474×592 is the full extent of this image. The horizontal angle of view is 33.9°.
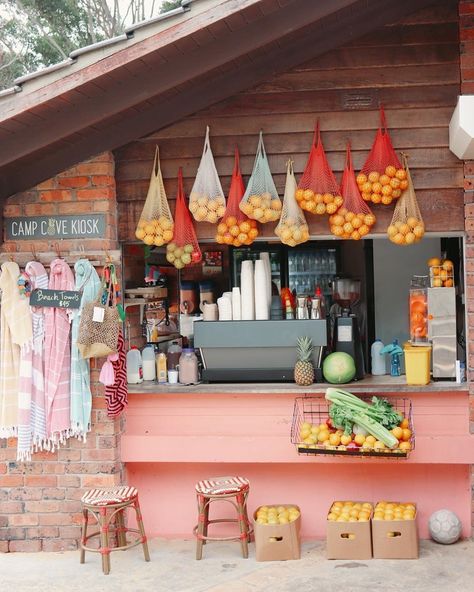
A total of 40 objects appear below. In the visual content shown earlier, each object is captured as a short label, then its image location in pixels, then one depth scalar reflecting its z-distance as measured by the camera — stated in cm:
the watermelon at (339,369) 562
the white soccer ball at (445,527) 539
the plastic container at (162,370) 602
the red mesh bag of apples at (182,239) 567
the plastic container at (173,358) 610
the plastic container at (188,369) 588
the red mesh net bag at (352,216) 545
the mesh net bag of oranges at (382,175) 541
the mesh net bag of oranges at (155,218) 564
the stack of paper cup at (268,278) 596
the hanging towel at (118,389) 555
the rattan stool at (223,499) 524
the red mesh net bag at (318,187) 545
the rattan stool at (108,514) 506
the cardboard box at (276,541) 522
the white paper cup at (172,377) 595
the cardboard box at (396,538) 514
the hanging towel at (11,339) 559
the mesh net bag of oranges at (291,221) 545
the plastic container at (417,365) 555
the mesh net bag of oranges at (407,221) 539
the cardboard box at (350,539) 518
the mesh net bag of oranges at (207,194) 555
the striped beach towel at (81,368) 559
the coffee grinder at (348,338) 581
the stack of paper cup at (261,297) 588
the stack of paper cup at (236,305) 595
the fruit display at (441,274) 574
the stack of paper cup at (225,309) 596
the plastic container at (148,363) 607
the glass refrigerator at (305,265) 824
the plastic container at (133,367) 593
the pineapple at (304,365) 560
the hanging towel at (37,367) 561
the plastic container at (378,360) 612
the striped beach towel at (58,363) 557
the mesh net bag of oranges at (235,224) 554
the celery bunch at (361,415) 519
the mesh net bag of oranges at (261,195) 545
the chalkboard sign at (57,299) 559
